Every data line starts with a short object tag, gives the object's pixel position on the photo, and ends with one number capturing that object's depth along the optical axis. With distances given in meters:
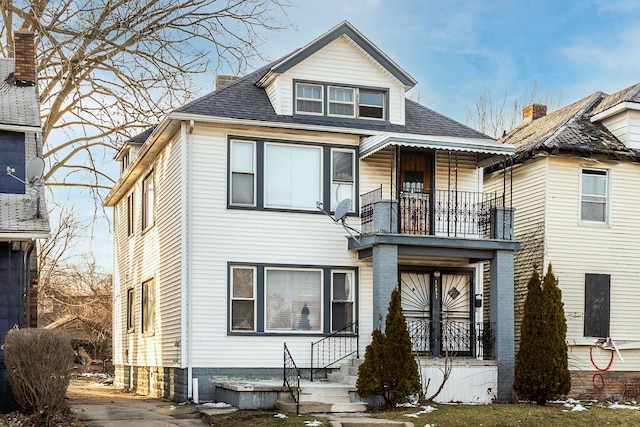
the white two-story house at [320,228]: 19.19
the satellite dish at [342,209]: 19.19
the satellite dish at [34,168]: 16.58
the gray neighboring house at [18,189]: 16.41
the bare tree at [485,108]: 42.78
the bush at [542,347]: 18.36
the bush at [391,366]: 17.02
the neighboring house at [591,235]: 22.55
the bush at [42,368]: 14.18
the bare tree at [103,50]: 25.69
